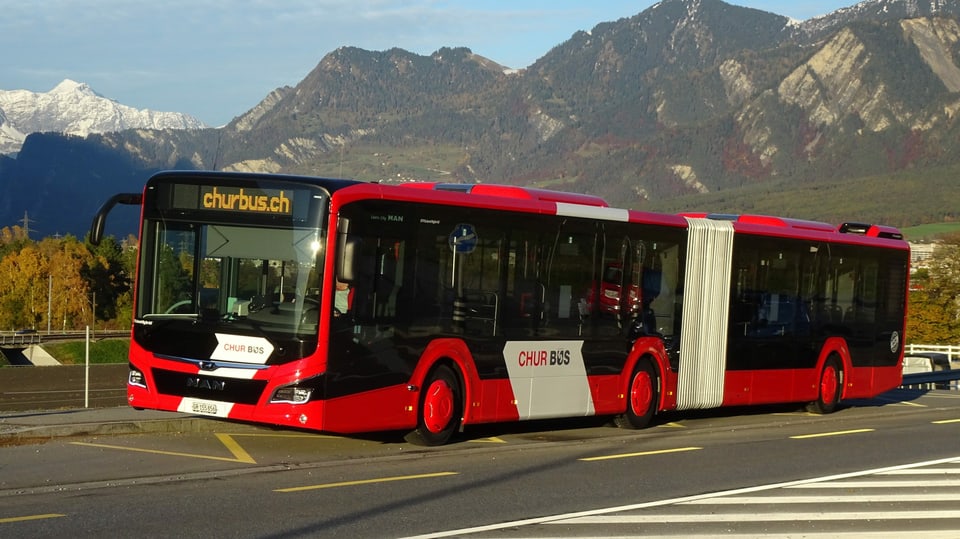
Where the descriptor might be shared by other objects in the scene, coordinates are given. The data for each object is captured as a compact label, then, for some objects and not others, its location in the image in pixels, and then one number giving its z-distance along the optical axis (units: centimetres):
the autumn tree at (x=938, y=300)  11169
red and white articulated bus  1502
